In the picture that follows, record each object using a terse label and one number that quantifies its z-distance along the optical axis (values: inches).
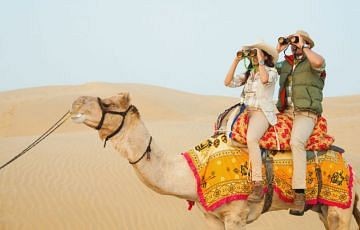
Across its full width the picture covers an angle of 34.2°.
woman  214.4
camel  200.2
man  217.2
